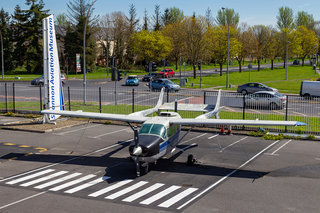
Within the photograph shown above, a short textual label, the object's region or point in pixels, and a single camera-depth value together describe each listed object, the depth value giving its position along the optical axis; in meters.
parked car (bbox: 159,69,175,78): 76.26
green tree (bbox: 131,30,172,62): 92.06
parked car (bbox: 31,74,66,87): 61.24
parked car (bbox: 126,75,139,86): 62.53
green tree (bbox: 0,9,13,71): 92.93
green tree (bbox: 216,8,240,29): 129.89
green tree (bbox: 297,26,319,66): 109.93
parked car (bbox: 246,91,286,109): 31.64
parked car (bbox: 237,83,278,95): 48.88
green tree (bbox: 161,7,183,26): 121.91
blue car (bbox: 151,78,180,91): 54.25
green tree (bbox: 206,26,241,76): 80.50
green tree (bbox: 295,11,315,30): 138.50
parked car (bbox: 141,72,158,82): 70.88
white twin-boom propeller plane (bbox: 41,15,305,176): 15.83
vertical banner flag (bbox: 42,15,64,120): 27.41
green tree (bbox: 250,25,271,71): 94.16
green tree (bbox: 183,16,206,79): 70.88
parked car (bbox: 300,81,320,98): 44.50
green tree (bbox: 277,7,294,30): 127.38
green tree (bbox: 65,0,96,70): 90.62
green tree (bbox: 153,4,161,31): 114.19
